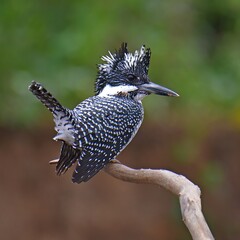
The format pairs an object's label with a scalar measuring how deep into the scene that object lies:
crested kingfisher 7.64
